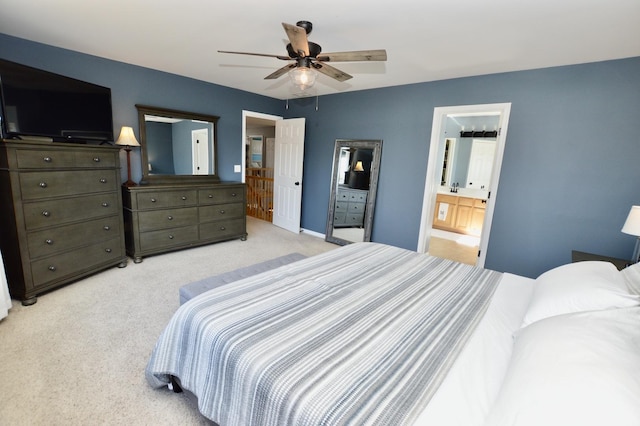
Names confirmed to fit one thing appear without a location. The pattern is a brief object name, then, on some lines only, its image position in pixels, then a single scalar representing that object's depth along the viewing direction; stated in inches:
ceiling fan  74.8
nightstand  91.7
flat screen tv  92.7
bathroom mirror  212.0
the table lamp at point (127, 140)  129.6
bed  31.8
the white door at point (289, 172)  194.9
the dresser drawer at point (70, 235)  95.6
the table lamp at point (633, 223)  81.4
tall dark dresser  90.3
